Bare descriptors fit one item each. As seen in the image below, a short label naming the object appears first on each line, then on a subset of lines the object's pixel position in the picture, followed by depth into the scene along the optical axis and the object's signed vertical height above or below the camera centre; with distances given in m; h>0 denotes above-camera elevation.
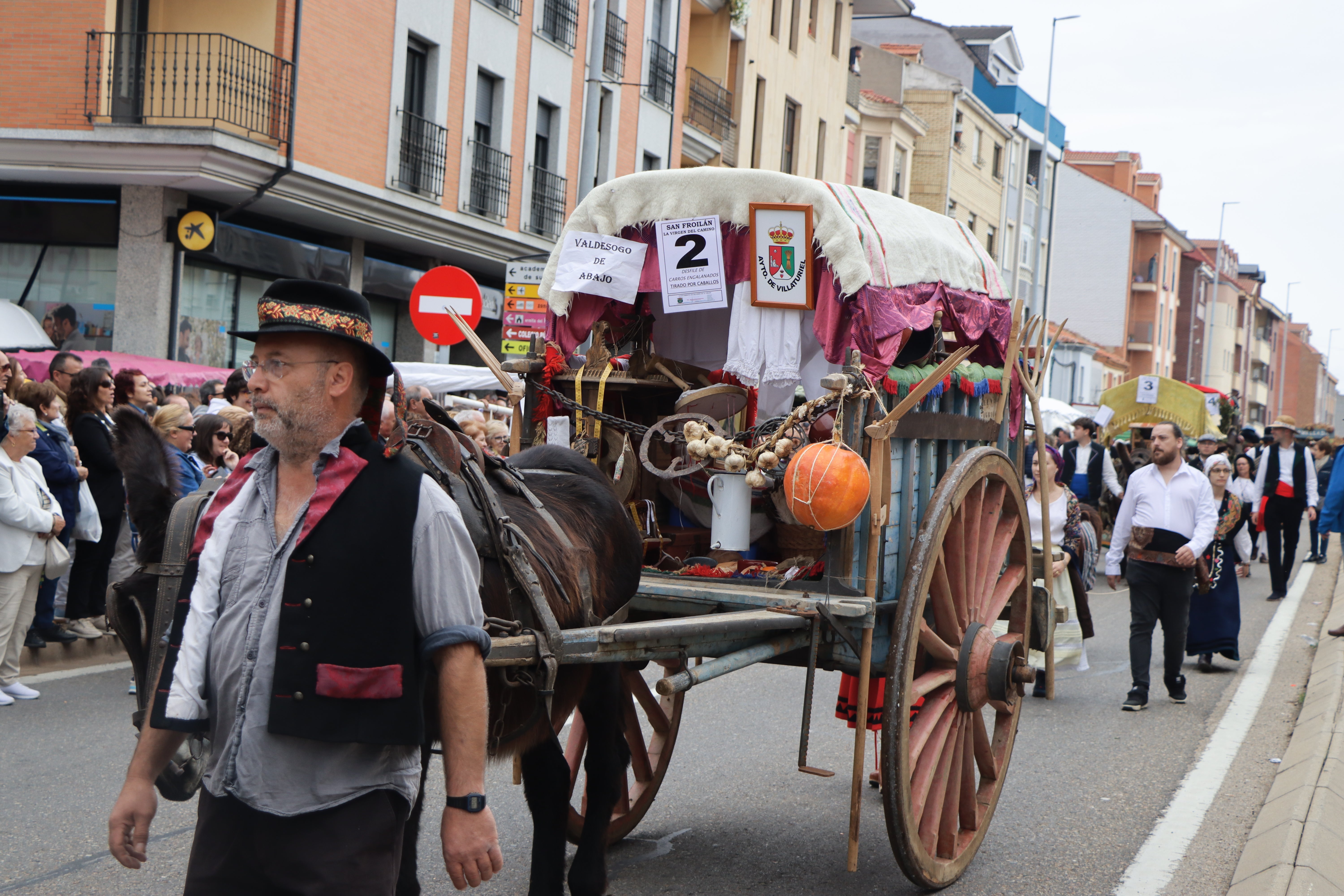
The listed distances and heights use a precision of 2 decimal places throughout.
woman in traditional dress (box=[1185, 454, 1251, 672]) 9.96 -1.13
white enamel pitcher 5.02 -0.31
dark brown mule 3.42 -0.51
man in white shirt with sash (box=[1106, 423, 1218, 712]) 8.42 -0.57
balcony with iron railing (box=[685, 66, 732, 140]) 28.14 +7.28
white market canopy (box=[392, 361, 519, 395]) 14.23 +0.41
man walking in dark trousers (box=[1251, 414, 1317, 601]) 15.46 -0.30
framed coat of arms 4.89 +0.70
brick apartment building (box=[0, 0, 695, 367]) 15.12 +3.17
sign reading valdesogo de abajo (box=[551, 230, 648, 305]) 5.32 +0.68
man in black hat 2.42 -0.47
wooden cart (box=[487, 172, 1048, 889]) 4.40 -0.65
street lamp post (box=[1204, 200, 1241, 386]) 62.72 +9.49
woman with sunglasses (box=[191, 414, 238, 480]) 7.85 -0.28
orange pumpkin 4.32 -0.15
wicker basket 5.31 -0.43
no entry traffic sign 10.47 +0.94
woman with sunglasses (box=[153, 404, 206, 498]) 8.24 -0.25
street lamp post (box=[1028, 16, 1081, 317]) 34.12 +8.14
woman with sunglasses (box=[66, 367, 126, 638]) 8.58 -0.63
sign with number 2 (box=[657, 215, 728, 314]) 5.14 +0.67
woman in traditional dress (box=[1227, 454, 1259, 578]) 16.77 -0.23
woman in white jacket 7.34 -0.84
